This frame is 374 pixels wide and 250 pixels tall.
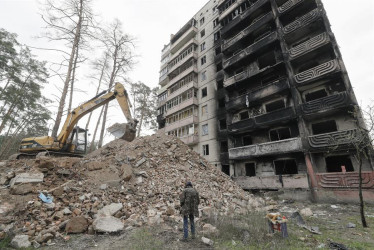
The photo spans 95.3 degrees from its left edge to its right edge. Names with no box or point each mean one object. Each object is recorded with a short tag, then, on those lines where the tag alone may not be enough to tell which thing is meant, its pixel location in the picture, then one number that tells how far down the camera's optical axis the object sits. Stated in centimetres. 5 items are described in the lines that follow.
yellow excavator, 1031
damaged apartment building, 1286
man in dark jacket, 516
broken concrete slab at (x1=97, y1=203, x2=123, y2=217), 600
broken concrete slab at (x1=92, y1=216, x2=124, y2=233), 519
